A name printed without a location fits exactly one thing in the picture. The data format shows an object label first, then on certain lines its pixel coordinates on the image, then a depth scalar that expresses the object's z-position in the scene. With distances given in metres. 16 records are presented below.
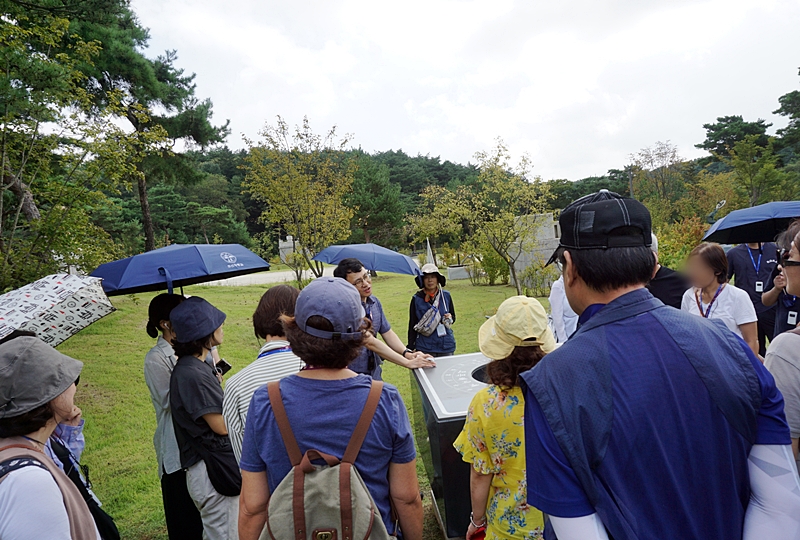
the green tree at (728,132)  31.55
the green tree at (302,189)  12.80
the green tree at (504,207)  14.66
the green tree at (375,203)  30.98
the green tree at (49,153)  4.82
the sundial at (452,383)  2.41
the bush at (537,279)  14.78
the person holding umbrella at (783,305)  3.21
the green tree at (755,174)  21.25
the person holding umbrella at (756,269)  4.52
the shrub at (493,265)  17.72
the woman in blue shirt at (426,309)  4.48
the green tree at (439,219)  16.41
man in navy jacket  0.91
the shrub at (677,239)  12.16
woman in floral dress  1.63
